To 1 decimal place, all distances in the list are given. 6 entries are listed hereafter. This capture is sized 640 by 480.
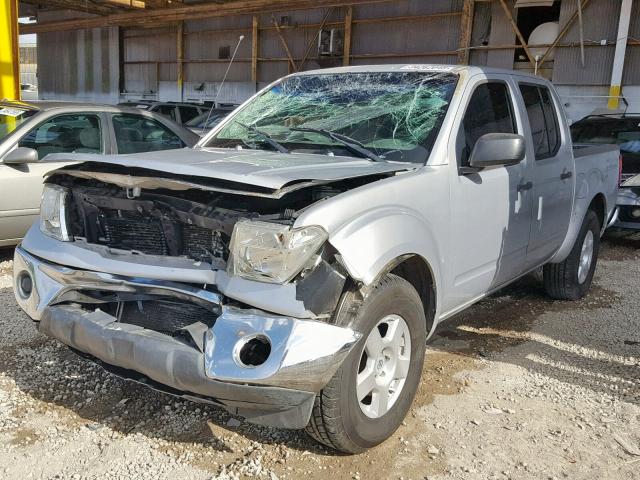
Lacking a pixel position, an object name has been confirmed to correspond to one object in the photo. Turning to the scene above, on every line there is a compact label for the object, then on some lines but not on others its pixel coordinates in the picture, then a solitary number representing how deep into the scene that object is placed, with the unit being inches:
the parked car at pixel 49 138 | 216.7
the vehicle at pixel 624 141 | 299.0
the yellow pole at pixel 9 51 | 343.9
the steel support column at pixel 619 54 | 540.7
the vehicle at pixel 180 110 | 547.2
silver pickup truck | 91.2
